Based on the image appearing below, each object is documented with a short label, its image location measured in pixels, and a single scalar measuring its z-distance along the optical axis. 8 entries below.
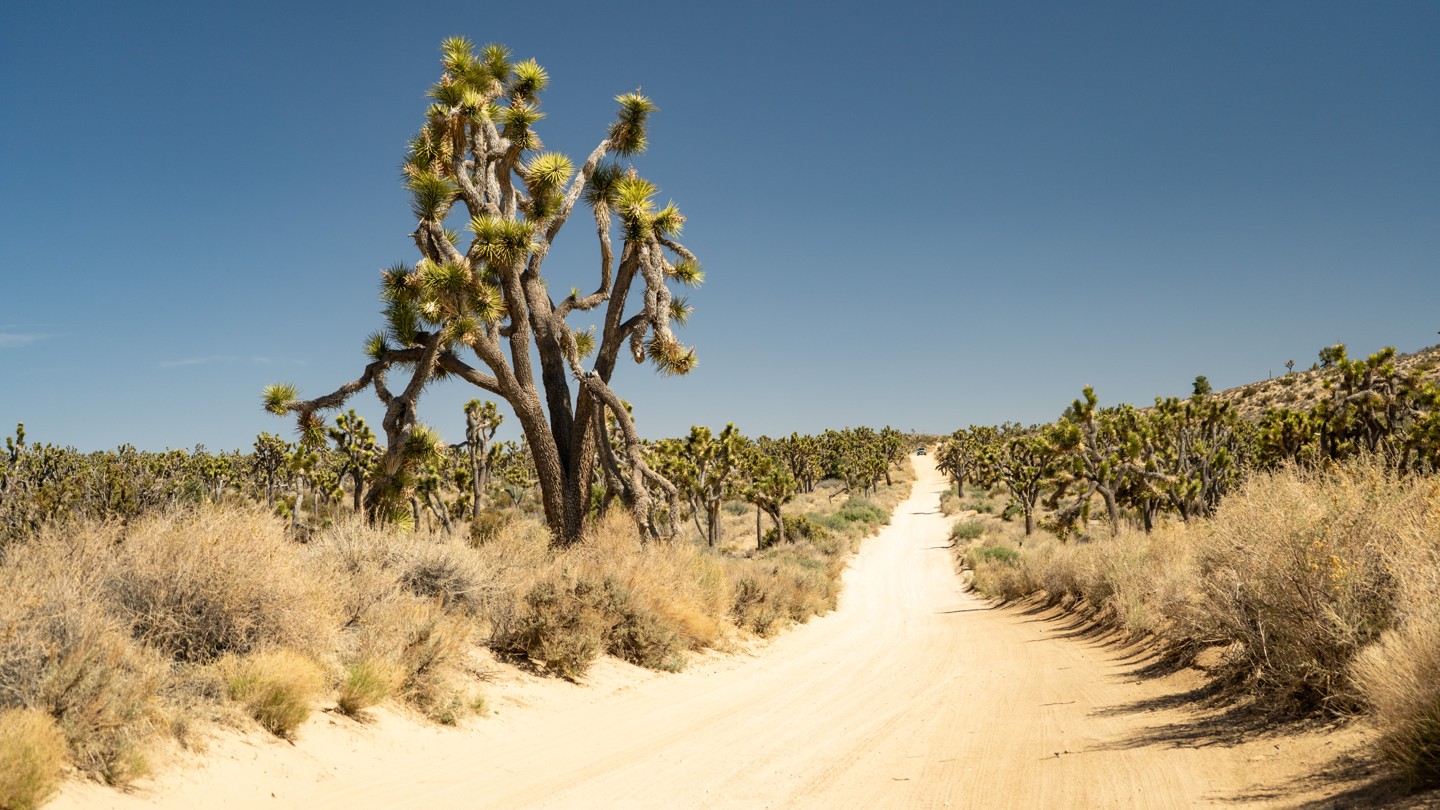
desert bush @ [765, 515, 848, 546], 40.12
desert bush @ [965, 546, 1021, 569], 32.47
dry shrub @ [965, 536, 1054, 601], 24.69
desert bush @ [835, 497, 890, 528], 52.72
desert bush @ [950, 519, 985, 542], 44.94
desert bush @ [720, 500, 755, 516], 58.38
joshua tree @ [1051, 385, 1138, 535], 26.41
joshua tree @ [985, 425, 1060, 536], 42.44
